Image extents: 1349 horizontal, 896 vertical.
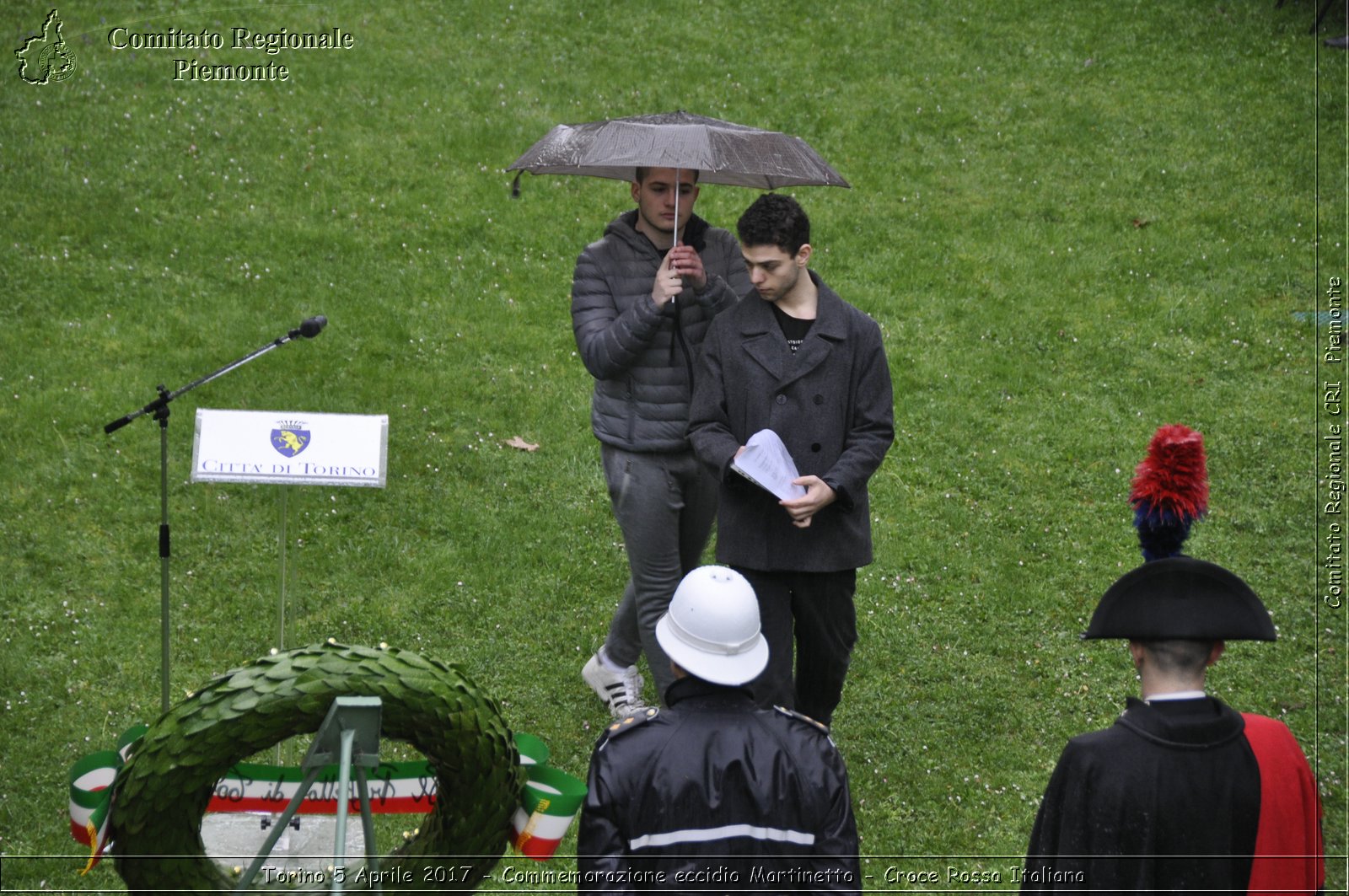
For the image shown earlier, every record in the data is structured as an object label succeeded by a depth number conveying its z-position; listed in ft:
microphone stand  31.99
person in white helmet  21.65
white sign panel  33.17
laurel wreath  23.65
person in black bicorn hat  21.97
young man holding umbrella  34.65
